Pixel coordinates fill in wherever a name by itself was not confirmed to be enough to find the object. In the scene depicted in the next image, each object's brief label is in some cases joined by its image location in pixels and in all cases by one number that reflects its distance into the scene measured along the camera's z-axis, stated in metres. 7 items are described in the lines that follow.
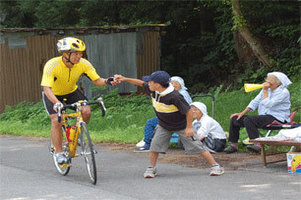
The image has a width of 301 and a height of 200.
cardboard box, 11.68
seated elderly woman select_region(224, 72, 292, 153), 14.03
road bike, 11.31
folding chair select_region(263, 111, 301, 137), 13.53
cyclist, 11.89
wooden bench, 11.82
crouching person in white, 14.56
